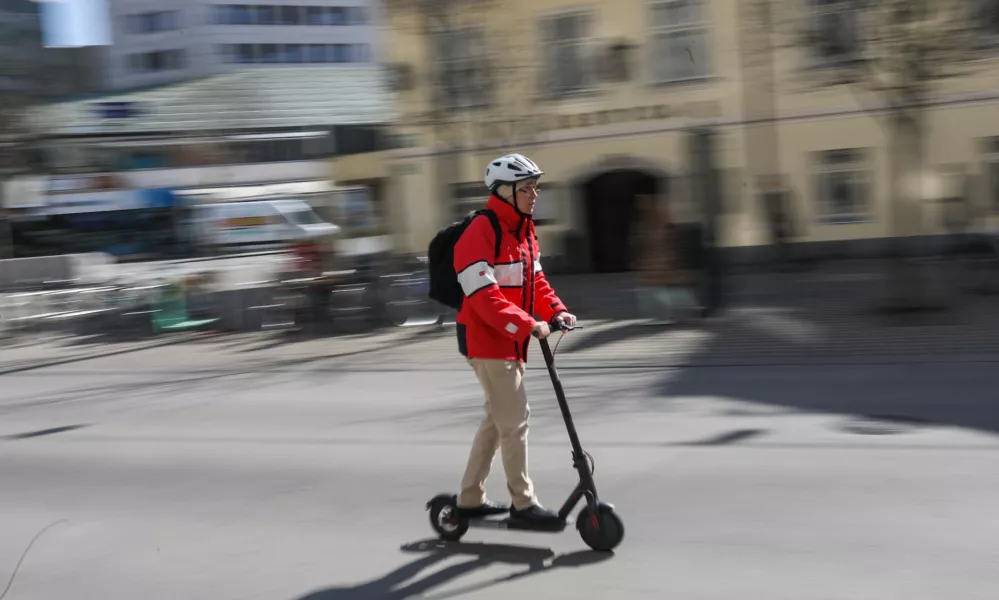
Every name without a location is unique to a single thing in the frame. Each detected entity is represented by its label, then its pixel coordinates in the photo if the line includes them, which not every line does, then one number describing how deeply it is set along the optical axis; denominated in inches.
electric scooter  206.5
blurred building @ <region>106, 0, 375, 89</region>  2822.3
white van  1569.9
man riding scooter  197.5
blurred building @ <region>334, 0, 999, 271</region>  805.9
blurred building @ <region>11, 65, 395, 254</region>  1625.2
